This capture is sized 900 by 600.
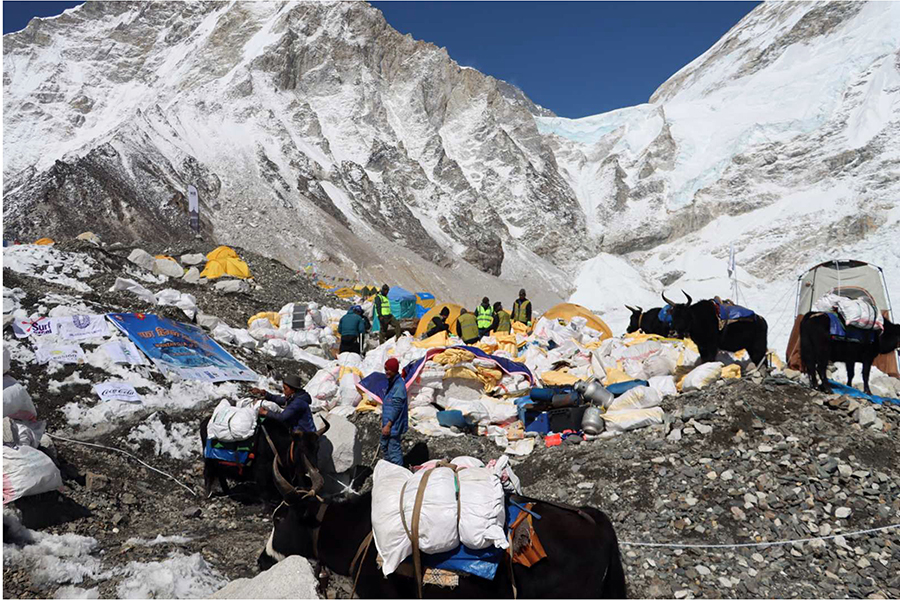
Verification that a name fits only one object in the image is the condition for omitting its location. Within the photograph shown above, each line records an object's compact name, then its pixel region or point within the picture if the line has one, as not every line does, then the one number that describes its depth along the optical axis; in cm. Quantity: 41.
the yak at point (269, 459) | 468
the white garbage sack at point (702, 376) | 675
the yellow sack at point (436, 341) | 930
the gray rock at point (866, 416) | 510
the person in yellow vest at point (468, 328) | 1052
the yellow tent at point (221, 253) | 1638
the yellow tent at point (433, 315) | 1277
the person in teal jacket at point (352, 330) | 1003
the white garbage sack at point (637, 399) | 641
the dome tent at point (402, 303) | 1573
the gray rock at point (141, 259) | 1378
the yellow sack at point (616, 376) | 785
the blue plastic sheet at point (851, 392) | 589
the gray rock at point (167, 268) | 1410
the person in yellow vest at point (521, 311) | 1263
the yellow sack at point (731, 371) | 712
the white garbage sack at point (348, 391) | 750
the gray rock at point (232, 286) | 1367
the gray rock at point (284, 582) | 277
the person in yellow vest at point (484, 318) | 1111
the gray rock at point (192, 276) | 1388
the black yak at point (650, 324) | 1080
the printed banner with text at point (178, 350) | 719
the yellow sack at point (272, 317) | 1209
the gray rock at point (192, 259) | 1620
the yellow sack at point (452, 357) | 747
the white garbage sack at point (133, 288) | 1017
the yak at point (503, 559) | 277
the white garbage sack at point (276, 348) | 982
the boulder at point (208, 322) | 999
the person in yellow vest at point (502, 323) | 1141
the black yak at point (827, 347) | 622
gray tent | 1064
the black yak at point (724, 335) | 812
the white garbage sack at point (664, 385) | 686
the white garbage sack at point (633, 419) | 586
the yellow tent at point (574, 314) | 1281
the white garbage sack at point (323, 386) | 766
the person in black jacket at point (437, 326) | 1149
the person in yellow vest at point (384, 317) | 1146
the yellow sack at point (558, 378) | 802
